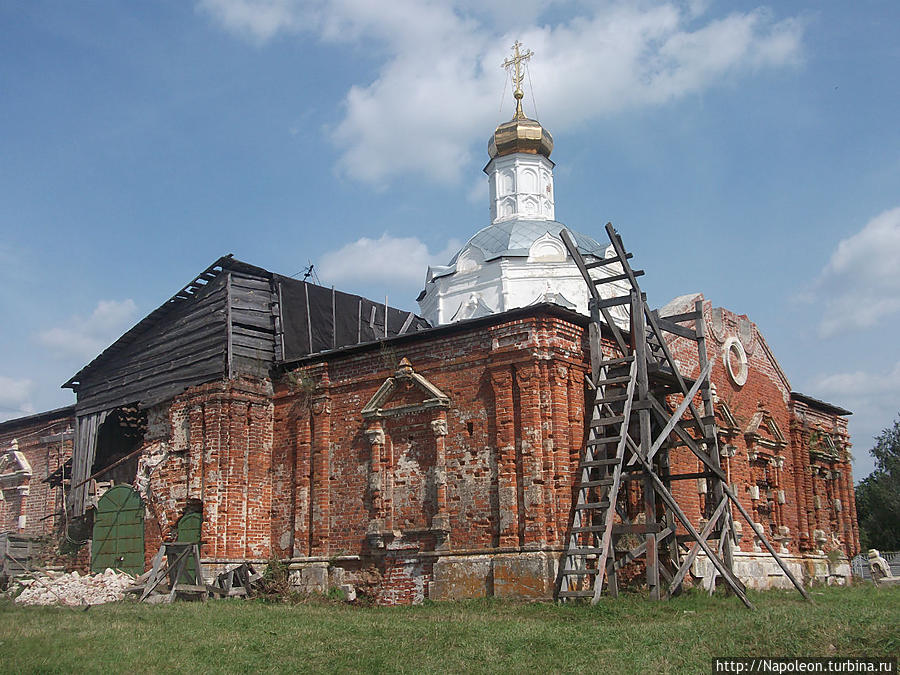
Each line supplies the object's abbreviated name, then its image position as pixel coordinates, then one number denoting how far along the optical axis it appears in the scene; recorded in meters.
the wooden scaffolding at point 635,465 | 12.09
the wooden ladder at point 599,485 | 11.97
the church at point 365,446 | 13.26
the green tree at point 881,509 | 35.78
